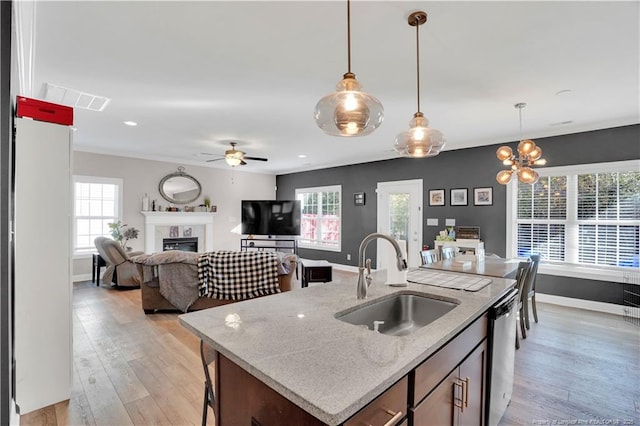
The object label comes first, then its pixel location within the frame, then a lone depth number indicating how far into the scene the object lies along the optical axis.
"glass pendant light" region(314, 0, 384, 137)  1.61
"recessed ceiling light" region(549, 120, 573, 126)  4.10
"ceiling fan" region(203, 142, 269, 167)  5.19
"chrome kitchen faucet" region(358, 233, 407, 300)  1.67
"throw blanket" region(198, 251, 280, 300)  3.68
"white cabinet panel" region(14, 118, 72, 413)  1.96
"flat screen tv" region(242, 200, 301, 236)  7.71
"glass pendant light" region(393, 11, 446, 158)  2.29
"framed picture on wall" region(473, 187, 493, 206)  5.17
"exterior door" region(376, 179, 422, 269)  6.11
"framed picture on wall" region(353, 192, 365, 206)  7.02
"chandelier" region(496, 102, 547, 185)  3.31
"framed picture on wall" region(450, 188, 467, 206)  5.47
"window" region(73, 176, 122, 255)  5.86
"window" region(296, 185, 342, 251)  7.63
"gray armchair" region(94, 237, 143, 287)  4.96
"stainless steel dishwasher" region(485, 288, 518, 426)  1.70
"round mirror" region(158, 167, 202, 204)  6.87
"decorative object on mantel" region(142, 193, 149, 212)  6.47
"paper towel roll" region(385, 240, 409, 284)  1.94
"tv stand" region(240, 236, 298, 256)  7.73
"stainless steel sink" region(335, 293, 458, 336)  1.67
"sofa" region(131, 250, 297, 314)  3.69
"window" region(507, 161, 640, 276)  4.07
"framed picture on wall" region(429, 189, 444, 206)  5.76
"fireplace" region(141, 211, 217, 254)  6.53
